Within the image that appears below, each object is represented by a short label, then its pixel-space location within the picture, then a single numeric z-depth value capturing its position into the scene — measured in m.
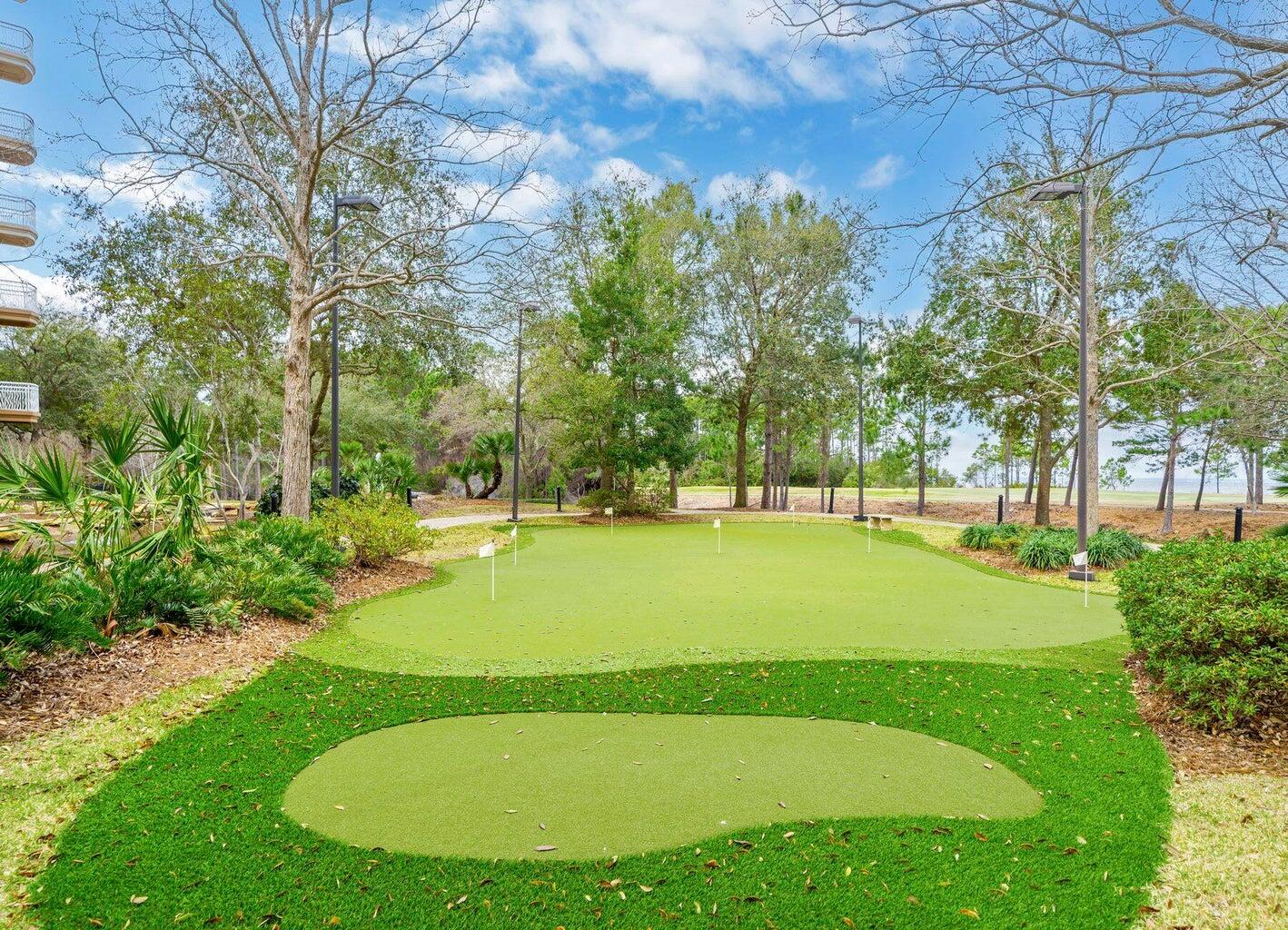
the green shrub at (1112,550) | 10.79
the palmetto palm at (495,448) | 25.30
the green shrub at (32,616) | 4.34
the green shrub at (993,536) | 12.46
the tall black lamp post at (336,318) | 9.76
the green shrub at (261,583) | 6.54
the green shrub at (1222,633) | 3.86
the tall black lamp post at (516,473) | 16.22
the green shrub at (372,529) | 9.34
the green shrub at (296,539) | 8.05
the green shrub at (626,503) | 19.84
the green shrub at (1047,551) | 10.72
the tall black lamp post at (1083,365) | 9.53
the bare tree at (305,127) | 9.02
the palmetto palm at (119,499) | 5.34
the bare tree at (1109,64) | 3.48
